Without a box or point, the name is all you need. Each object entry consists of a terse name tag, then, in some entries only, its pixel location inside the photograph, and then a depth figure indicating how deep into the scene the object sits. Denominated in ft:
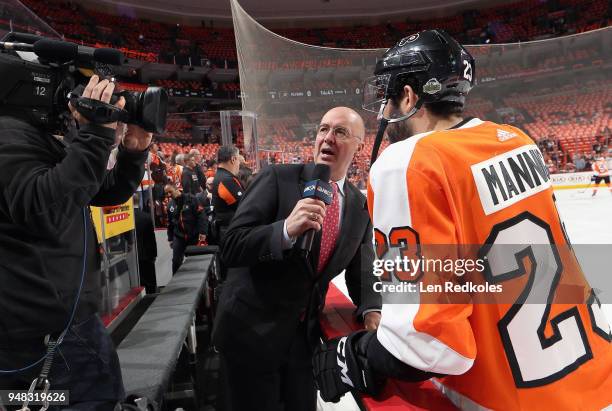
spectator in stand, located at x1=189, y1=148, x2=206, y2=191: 18.69
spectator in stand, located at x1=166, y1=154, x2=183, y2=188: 21.64
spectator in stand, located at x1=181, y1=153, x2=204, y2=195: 16.74
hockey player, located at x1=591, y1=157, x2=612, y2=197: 32.50
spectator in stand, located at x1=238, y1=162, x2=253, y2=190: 13.65
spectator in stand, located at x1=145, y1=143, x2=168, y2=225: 17.38
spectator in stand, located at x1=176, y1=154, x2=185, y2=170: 22.04
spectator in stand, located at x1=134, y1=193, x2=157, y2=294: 12.77
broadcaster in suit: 4.33
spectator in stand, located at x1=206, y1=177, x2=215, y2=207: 16.50
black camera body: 3.11
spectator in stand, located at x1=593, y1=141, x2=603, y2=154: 34.42
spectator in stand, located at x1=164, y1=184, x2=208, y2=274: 14.82
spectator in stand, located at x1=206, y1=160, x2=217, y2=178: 24.66
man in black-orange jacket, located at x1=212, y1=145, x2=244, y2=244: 11.97
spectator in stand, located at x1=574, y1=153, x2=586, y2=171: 35.34
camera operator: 2.93
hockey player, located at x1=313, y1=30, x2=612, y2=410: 2.36
